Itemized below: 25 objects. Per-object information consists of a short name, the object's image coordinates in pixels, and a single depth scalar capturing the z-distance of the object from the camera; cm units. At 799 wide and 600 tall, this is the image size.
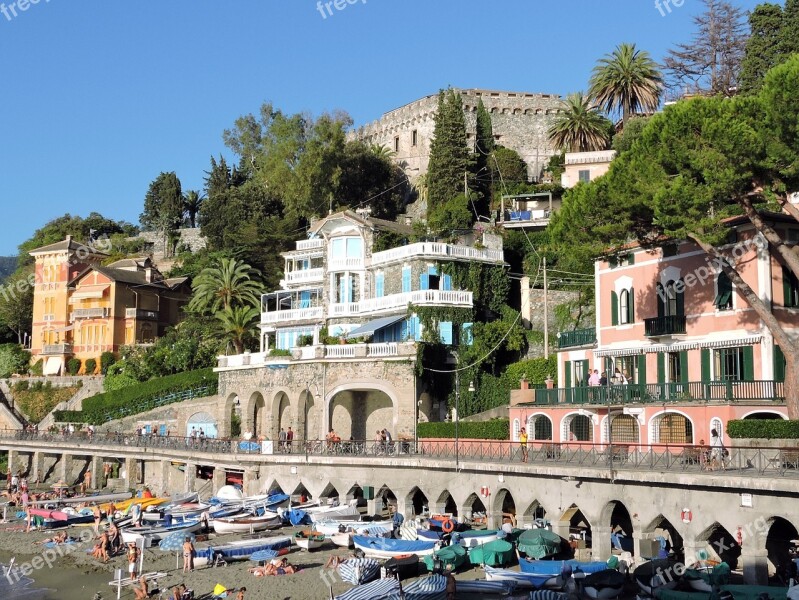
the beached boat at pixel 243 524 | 4153
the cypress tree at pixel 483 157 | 7176
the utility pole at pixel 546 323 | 5032
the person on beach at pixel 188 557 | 3656
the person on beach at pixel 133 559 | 3523
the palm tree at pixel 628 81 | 6600
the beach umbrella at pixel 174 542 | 3884
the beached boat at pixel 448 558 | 3303
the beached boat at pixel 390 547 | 3472
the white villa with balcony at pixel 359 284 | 5238
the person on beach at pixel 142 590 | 3274
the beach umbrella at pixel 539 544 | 3244
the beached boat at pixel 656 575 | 2759
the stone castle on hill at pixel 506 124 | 8394
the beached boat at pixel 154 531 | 4066
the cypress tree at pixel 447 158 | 6969
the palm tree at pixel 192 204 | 11111
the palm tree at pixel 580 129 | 6938
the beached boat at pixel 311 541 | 3806
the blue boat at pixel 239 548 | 3688
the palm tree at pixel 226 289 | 6862
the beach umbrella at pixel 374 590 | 2912
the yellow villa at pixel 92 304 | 8112
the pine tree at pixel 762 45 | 5409
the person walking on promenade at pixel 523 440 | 3569
